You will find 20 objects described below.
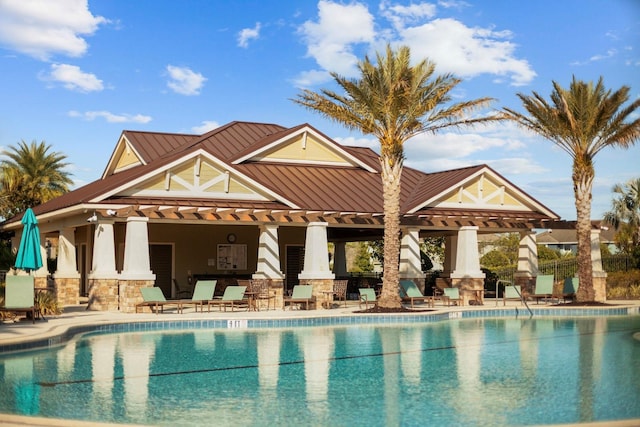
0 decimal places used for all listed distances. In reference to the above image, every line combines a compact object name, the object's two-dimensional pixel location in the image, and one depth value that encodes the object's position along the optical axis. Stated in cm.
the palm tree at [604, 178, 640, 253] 4438
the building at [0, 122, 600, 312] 2352
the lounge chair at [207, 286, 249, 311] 2305
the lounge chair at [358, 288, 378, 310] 2475
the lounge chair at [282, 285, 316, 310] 2438
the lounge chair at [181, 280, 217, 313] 2308
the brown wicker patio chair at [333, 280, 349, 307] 2577
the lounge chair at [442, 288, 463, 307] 2652
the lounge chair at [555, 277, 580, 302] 2814
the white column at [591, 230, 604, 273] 3034
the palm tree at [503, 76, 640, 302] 2561
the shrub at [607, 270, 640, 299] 3266
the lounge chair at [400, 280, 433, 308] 2559
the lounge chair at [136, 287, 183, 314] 2217
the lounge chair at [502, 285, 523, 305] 2667
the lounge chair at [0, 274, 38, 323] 1809
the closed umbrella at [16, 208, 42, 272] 2058
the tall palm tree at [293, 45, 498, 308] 2305
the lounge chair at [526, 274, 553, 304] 2712
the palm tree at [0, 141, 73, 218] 4669
